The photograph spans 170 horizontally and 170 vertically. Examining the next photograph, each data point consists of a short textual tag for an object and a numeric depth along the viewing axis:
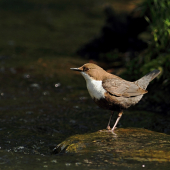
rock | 6.59
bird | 8.45
